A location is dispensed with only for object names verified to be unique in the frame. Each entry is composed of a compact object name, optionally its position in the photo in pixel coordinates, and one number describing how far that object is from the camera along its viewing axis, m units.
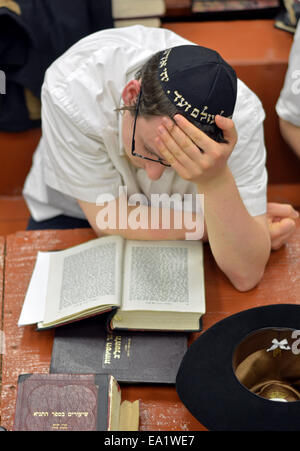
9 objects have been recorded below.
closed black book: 1.23
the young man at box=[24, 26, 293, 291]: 1.16
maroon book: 1.07
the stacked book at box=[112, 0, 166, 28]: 2.04
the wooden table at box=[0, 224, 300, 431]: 1.17
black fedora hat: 1.03
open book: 1.27
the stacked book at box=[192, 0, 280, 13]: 2.22
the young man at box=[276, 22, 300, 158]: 1.71
